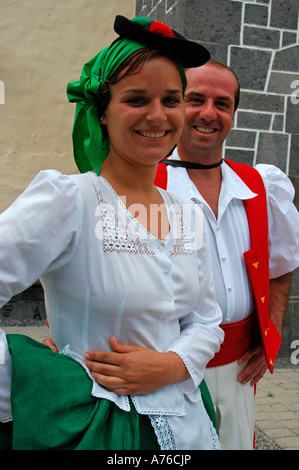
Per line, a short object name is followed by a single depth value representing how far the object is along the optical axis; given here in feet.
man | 6.27
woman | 3.65
